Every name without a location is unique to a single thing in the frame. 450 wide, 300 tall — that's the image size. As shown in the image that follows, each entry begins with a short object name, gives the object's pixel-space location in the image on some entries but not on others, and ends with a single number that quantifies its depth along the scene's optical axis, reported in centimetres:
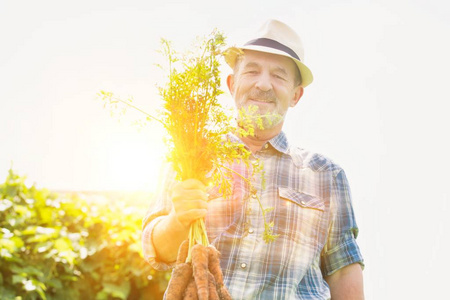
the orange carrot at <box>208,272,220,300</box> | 190
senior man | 230
